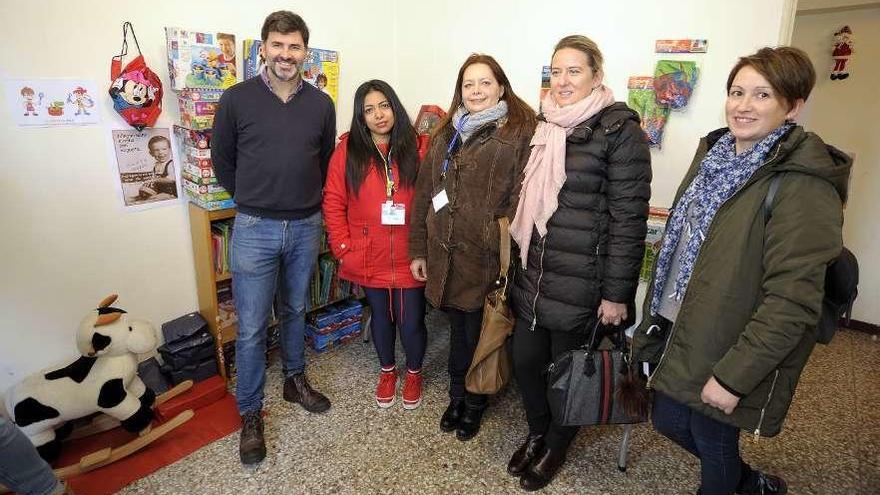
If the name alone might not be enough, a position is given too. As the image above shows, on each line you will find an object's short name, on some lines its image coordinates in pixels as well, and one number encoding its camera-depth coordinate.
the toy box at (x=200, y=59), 1.97
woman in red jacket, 1.86
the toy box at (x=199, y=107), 1.98
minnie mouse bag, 1.87
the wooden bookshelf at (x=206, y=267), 2.13
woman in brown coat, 1.62
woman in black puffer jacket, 1.36
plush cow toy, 1.74
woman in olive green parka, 1.00
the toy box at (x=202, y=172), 2.04
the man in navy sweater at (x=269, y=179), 1.74
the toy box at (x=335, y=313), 2.63
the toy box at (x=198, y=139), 2.03
